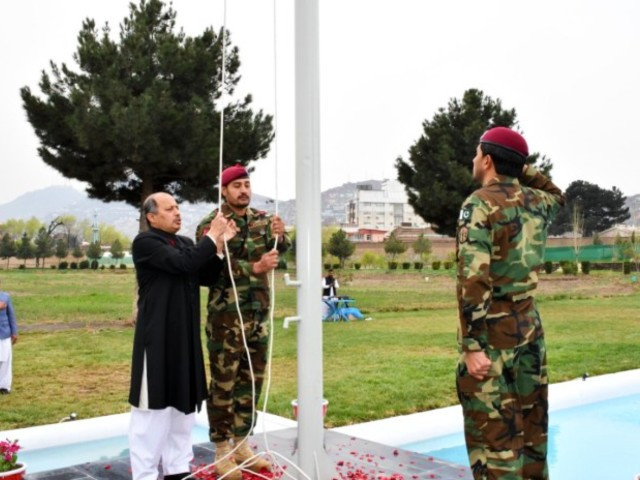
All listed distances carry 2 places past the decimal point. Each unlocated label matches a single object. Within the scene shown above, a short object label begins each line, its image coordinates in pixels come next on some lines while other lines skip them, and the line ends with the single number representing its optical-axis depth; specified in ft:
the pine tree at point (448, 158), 61.57
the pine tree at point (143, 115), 36.88
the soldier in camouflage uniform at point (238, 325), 10.16
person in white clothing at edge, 19.20
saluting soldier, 7.08
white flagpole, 8.91
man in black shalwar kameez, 8.76
